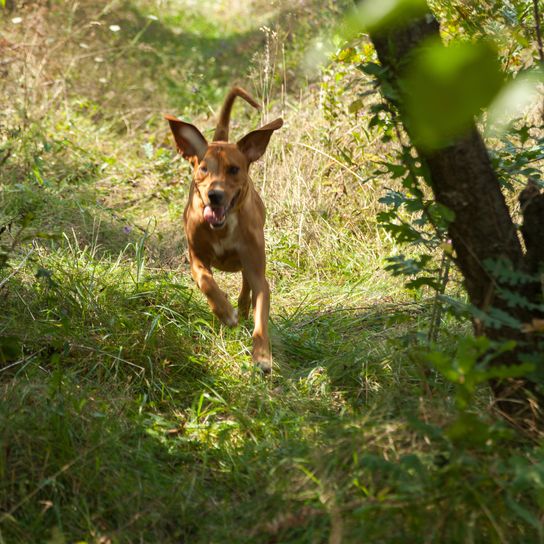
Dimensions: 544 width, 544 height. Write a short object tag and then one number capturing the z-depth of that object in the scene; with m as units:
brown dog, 9.09
